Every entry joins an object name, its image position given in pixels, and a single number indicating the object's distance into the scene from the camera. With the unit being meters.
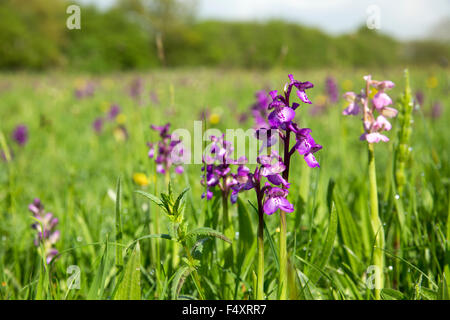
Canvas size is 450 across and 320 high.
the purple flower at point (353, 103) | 0.81
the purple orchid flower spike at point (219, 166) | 0.79
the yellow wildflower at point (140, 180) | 1.09
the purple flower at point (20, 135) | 1.60
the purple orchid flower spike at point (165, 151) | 0.88
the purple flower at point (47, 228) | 0.92
